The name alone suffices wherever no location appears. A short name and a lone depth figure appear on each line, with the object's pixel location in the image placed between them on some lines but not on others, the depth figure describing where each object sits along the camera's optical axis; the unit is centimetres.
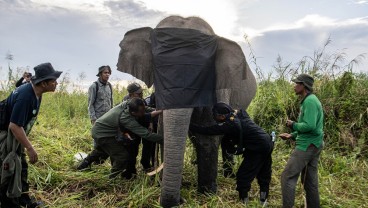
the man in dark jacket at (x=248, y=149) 455
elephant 407
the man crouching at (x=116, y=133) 501
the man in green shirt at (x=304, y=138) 423
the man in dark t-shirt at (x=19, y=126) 384
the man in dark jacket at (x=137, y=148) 526
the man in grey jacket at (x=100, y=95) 648
